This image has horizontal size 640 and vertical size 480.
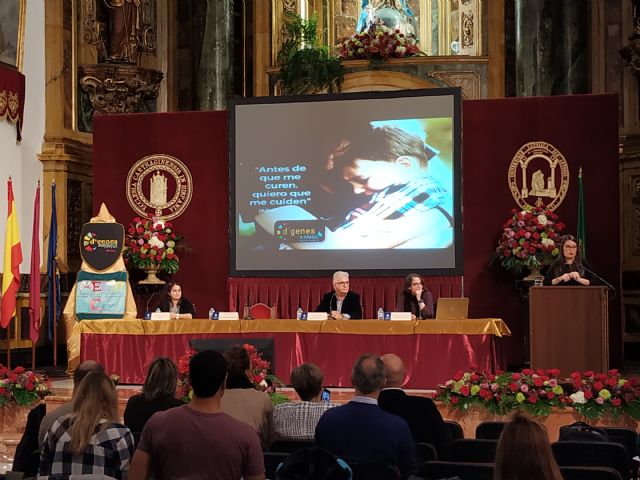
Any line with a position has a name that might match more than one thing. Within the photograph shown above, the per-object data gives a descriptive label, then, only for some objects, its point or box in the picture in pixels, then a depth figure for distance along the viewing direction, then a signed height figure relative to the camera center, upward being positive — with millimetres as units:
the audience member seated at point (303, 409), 5387 -767
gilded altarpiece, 15414 +2956
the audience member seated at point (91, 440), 4102 -694
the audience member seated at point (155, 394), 5219 -679
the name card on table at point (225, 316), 11281 -670
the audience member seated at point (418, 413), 5293 -774
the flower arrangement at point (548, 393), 7797 -1018
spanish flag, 12258 -191
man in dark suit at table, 11133 -528
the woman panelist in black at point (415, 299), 10852 -496
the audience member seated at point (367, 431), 4250 -695
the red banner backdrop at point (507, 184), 12555 +768
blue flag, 13195 -252
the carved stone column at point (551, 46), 14570 +2605
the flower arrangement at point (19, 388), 9250 -1138
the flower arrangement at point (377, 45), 15328 +2764
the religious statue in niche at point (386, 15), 15930 +3290
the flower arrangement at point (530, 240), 12164 +82
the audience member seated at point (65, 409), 4754 -674
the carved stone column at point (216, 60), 16062 +2687
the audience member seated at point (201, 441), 3662 -624
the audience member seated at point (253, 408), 5379 -760
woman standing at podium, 10055 -194
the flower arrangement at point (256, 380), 7762 -924
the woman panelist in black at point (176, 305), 11406 -586
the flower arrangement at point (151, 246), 13461 +35
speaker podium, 9703 -696
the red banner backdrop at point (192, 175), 13898 +915
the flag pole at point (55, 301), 13133 -609
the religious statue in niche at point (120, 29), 15086 +2947
